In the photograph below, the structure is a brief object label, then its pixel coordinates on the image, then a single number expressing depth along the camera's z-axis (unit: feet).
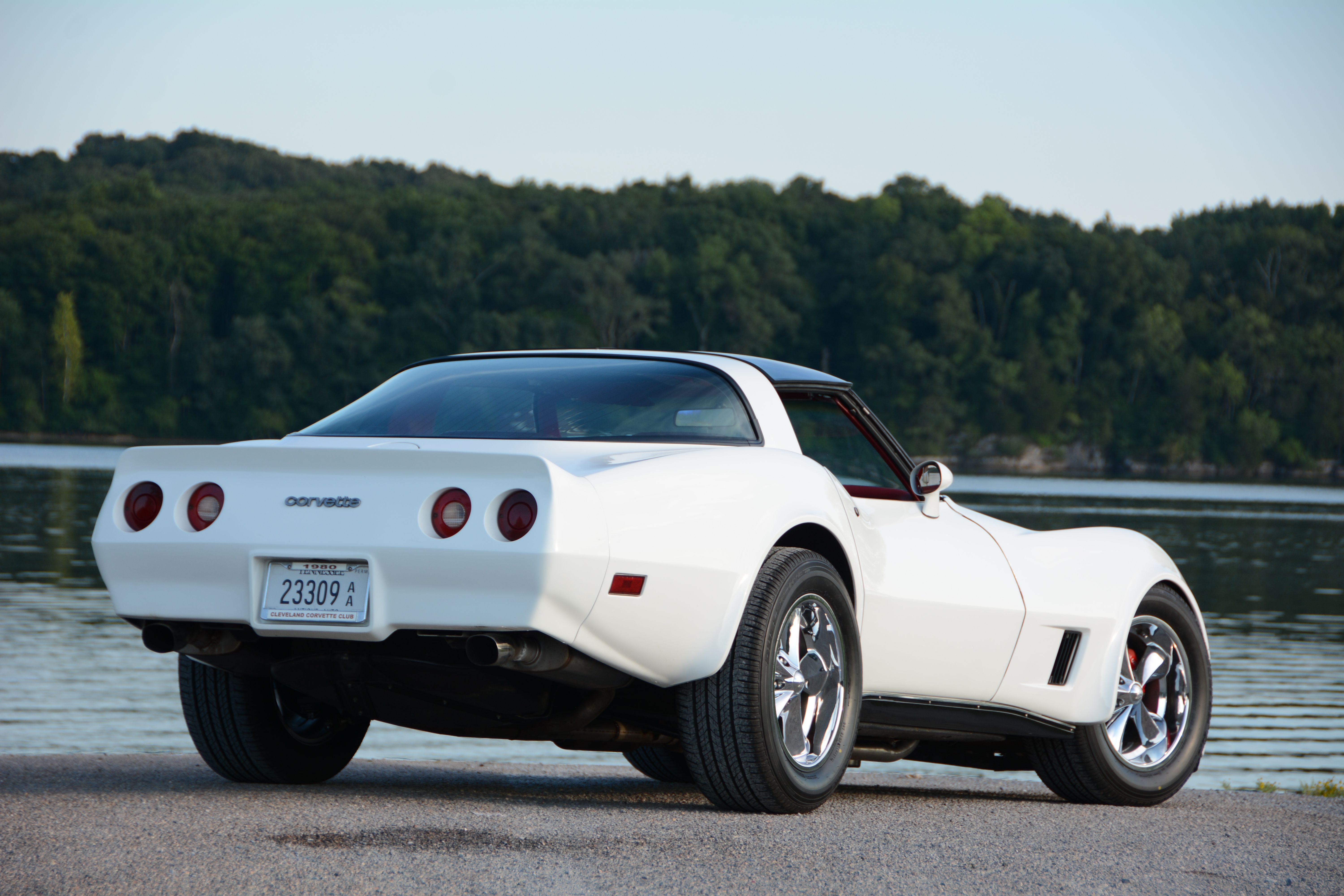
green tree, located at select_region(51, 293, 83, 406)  597.11
